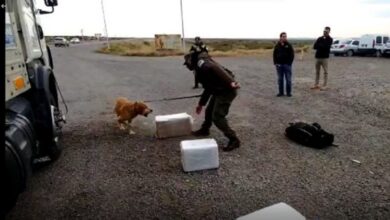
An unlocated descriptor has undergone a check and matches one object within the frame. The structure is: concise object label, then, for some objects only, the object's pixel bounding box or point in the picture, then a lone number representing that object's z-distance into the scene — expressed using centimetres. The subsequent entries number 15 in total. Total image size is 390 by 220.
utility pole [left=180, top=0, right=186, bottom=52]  3355
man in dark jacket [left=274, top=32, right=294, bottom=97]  1098
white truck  338
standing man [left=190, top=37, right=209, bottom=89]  618
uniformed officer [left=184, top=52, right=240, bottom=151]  589
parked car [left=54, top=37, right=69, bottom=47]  6806
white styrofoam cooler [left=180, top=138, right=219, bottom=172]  530
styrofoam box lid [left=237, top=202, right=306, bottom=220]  304
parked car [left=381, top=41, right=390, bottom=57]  2923
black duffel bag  628
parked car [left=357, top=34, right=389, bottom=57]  3044
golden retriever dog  695
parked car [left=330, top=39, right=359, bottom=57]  3300
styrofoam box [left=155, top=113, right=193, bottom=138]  689
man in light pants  1148
